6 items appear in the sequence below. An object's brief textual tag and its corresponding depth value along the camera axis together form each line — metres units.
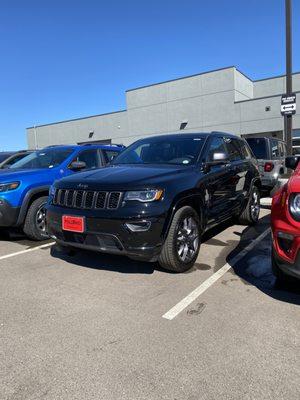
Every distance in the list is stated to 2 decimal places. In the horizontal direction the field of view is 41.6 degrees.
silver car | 10.49
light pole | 10.86
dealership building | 30.23
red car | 3.64
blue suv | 6.26
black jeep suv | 4.32
